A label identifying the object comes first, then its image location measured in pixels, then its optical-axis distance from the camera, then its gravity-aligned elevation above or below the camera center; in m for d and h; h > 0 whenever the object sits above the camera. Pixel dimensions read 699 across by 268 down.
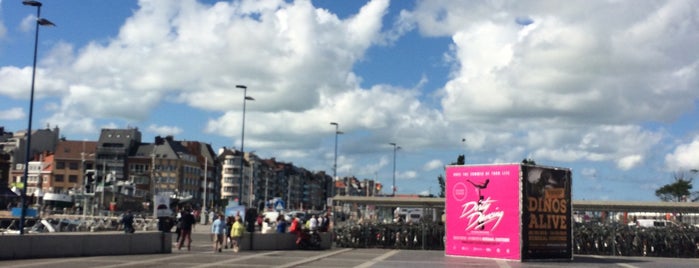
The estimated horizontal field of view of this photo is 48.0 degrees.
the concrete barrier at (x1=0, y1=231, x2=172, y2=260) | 22.83 -1.25
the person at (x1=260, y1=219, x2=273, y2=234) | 34.99 -0.80
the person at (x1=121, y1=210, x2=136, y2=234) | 31.75 -0.72
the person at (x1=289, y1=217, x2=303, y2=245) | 31.59 -0.78
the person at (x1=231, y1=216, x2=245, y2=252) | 28.78 -0.81
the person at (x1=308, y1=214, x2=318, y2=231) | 34.03 -0.59
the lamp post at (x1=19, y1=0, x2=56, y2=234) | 26.22 +4.60
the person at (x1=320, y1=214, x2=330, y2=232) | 35.69 -0.63
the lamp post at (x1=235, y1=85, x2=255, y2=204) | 49.62 +4.82
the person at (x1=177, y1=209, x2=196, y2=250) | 29.12 -0.68
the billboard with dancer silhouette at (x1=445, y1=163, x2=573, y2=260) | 26.77 +0.16
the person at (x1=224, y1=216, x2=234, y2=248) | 31.20 -0.73
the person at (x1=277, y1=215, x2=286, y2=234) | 33.31 -0.63
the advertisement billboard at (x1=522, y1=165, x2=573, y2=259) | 26.86 +0.14
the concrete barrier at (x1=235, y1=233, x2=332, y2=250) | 30.40 -1.24
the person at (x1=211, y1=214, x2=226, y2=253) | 28.81 -0.86
